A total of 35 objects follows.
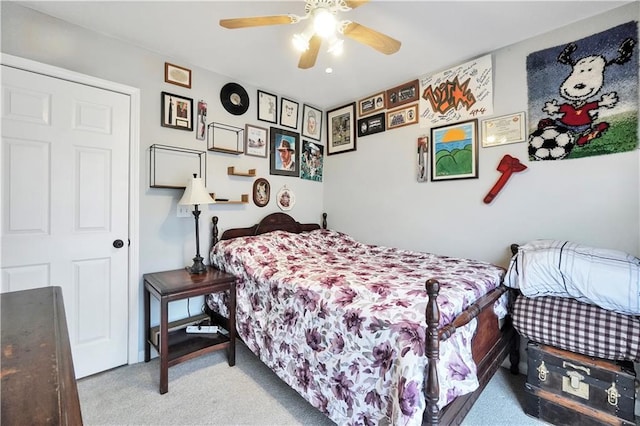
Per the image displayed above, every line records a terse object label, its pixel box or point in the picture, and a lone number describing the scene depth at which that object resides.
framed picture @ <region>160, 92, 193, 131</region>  2.50
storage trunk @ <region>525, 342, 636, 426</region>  1.53
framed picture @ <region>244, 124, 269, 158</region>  3.07
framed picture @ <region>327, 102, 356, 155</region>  3.53
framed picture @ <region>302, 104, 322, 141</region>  3.62
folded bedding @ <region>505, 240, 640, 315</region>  1.54
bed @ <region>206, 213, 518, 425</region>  1.22
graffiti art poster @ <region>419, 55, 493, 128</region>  2.46
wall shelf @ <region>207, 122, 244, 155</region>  2.78
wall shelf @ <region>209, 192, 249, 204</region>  2.80
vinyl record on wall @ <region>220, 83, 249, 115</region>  2.88
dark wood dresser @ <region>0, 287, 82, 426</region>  0.55
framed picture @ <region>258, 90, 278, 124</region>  3.16
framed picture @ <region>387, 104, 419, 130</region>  2.93
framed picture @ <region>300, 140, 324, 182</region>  3.65
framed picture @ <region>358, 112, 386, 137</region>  3.21
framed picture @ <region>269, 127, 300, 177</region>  3.32
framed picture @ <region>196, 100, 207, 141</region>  2.71
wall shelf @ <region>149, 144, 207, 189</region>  2.44
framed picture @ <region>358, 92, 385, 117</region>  3.20
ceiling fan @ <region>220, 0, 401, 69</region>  1.58
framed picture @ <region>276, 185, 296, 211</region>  3.39
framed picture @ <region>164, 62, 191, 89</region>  2.51
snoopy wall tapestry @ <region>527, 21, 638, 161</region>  1.87
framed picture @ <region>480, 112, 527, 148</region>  2.28
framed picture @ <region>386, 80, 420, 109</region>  2.90
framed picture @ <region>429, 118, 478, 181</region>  2.54
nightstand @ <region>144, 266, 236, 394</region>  1.98
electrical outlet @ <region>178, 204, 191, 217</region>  2.59
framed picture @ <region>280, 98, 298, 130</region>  3.36
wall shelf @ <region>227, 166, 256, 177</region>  2.90
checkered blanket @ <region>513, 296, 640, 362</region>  1.52
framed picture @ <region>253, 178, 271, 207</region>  3.16
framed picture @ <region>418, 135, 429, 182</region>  2.84
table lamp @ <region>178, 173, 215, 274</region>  2.34
